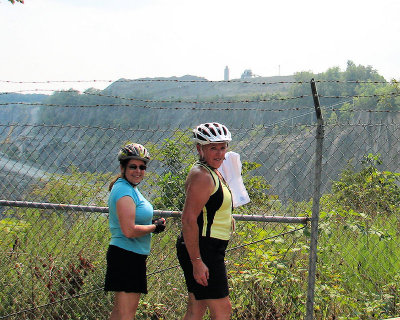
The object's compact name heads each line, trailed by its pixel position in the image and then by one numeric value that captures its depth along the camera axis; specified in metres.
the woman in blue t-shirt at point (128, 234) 3.12
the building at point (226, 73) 135.57
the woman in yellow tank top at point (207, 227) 2.86
